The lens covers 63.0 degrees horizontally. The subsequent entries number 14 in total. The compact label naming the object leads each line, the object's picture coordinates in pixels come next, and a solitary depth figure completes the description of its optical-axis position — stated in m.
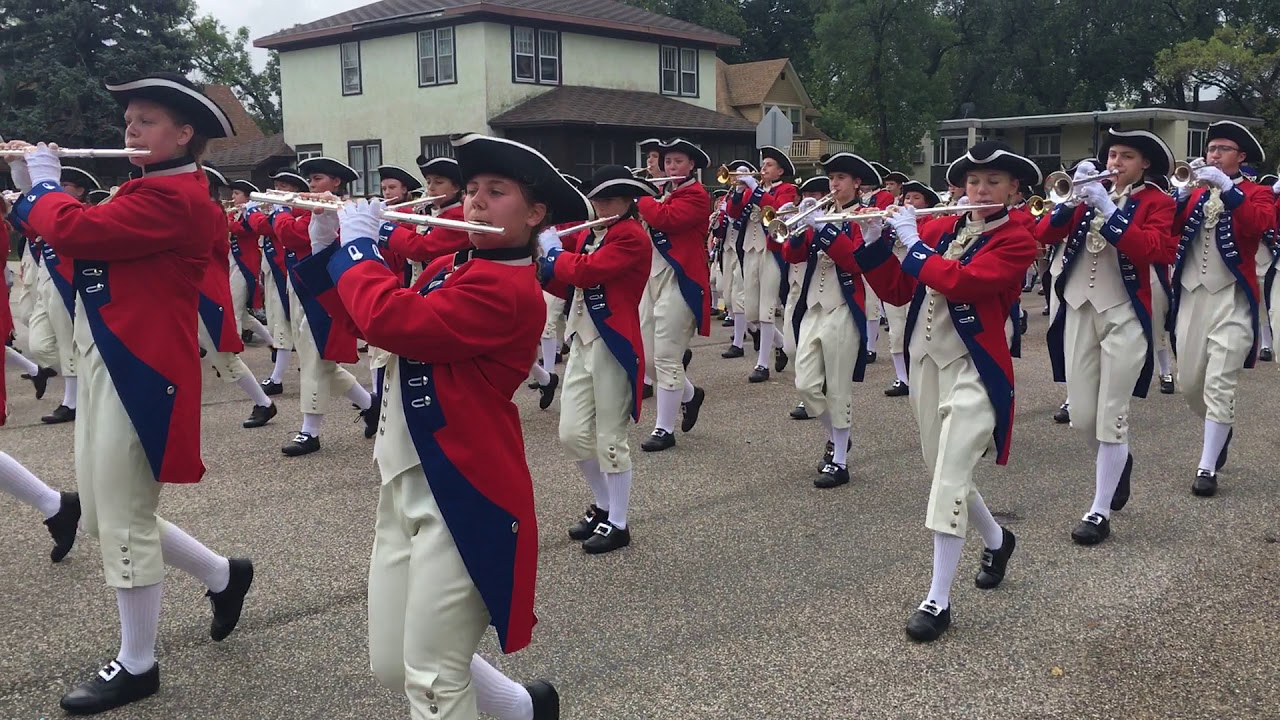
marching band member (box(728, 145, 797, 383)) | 10.63
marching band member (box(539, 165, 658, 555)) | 5.56
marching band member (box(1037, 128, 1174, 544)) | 5.52
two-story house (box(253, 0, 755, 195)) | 28.62
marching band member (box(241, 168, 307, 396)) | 9.38
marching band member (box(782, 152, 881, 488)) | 6.56
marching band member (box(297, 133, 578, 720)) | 2.80
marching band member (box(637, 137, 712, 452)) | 7.72
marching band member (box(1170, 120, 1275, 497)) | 6.43
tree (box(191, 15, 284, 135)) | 54.59
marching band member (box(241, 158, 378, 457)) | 7.38
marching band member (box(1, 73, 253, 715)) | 3.69
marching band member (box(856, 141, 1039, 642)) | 4.45
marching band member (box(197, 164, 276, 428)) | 6.79
